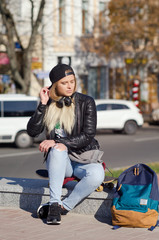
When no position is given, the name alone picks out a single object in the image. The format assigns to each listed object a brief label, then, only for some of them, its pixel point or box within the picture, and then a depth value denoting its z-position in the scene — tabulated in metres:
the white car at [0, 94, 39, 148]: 23.07
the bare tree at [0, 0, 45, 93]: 31.38
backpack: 7.33
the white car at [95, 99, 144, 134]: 29.18
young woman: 7.72
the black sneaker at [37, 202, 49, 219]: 7.84
